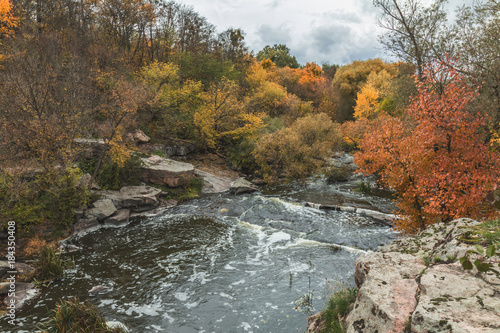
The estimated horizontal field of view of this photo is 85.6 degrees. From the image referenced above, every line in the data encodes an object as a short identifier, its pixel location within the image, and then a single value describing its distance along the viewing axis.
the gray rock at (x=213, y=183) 21.45
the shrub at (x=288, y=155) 23.92
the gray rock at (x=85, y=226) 13.67
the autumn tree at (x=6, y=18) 19.71
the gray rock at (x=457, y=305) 3.03
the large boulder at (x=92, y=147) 17.77
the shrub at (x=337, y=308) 5.49
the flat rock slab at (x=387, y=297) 3.65
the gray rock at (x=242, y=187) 21.22
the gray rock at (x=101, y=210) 14.55
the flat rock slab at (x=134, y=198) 16.31
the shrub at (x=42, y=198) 11.87
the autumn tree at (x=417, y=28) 13.67
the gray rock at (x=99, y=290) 8.80
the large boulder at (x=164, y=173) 19.47
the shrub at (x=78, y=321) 6.57
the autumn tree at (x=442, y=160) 8.34
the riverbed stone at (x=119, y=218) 14.87
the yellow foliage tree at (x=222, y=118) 26.20
